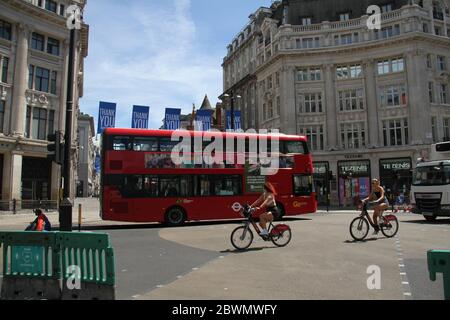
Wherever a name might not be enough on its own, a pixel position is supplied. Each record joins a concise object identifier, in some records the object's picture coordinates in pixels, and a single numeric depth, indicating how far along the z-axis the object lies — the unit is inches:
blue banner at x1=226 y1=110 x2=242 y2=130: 1447.8
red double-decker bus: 716.7
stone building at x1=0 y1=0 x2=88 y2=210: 1346.0
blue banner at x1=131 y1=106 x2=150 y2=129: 1053.8
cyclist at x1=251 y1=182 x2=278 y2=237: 436.5
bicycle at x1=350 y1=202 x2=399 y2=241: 493.7
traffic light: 455.8
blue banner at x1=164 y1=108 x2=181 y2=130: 1179.3
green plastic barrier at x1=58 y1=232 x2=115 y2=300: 233.0
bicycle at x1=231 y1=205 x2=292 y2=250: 427.8
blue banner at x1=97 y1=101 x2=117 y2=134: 991.6
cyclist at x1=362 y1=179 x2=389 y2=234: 504.3
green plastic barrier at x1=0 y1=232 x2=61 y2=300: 245.6
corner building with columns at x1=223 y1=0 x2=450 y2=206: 1625.2
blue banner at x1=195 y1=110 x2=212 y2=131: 1251.3
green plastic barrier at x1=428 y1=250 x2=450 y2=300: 179.0
